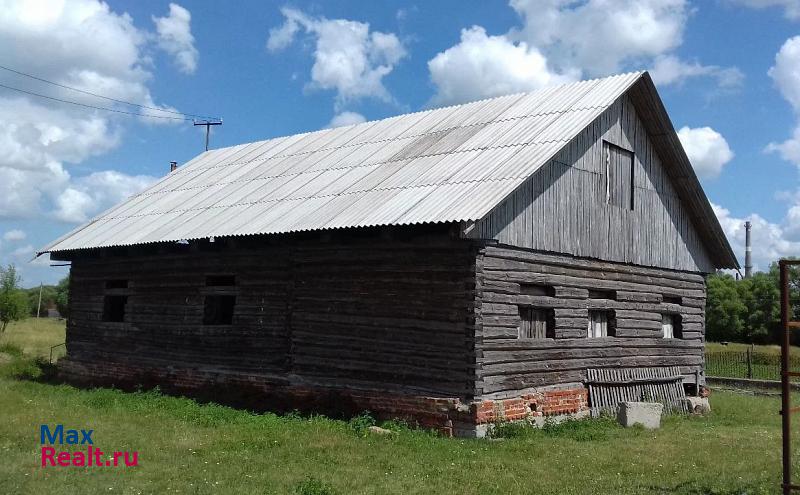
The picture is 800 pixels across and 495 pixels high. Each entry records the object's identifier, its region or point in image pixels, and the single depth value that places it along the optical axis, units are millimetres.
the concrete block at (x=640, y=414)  13422
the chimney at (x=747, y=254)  65375
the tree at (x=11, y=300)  39062
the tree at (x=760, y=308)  50750
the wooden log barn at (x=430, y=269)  12289
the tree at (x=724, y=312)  51759
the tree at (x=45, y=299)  86188
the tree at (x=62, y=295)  79712
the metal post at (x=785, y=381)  7309
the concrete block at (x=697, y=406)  16016
